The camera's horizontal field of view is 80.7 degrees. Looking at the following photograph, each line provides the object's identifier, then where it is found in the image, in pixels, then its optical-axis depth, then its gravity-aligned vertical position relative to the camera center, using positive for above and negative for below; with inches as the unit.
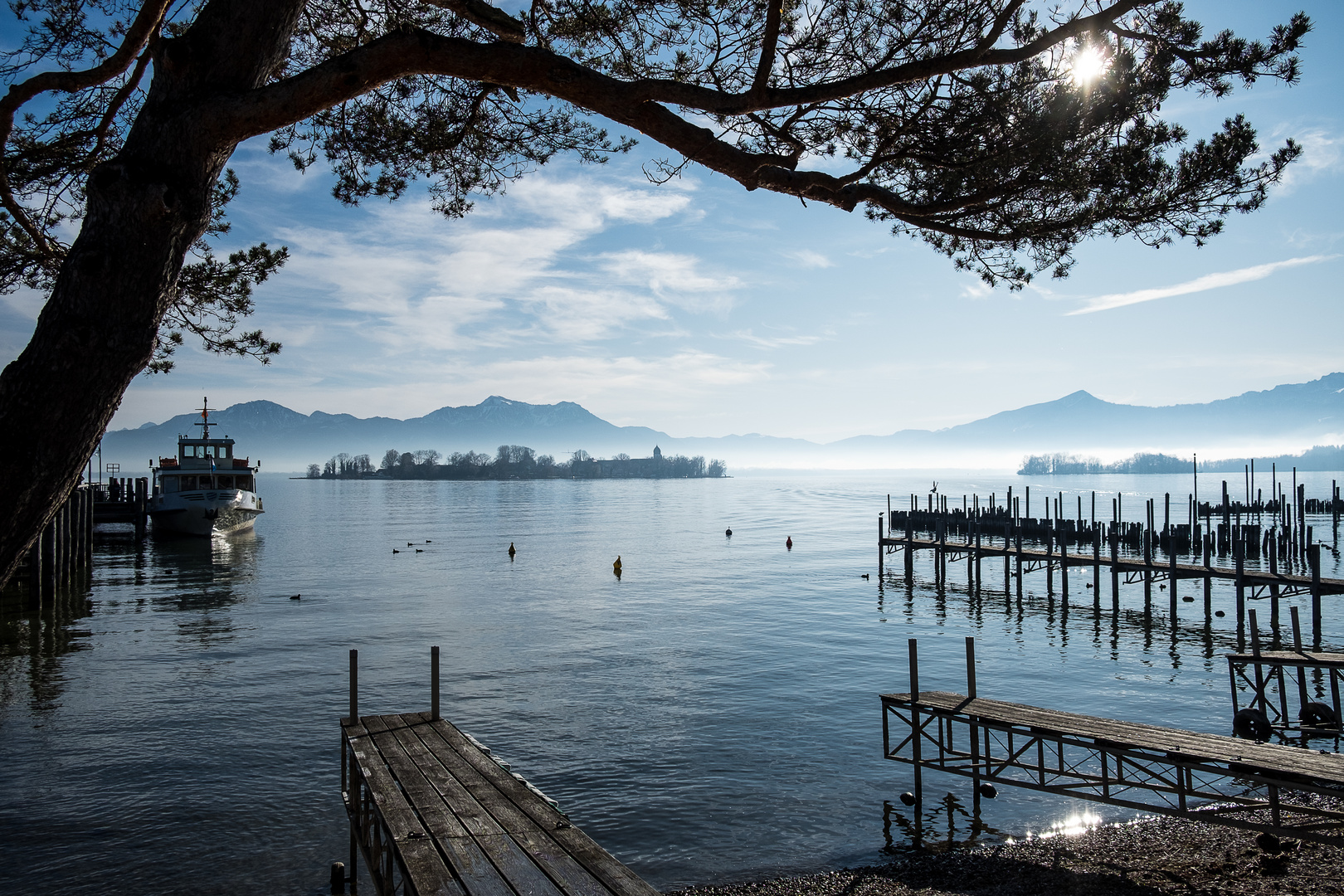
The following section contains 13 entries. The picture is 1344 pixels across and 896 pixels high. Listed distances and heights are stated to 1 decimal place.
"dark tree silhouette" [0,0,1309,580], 146.5 +97.4
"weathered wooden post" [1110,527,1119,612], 1162.6 -157.6
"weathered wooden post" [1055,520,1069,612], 1257.4 -168.0
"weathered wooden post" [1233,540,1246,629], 961.4 -144.8
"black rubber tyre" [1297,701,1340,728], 590.2 -189.8
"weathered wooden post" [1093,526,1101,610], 1190.3 -163.0
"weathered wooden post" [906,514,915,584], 1546.6 -168.8
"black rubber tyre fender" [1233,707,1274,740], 550.0 -183.0
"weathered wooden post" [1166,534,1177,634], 1092.5 -140.5
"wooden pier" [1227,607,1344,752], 511.5 -179.1
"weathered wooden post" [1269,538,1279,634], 876.2 -158.2
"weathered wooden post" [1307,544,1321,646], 850.1 -141.8
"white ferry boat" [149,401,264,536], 2209.6 -35.5
